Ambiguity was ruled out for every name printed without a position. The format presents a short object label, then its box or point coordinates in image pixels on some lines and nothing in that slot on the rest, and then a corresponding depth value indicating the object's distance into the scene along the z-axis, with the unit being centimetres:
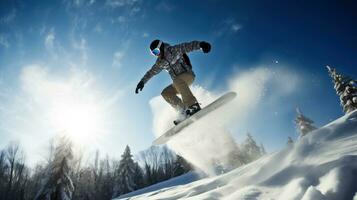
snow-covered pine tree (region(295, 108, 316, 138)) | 2802
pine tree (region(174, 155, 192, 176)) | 3581
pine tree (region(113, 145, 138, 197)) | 3428
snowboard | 537
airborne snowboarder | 558
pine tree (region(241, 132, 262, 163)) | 3807
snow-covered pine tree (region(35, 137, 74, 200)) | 1866
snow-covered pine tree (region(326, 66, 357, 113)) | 1861
